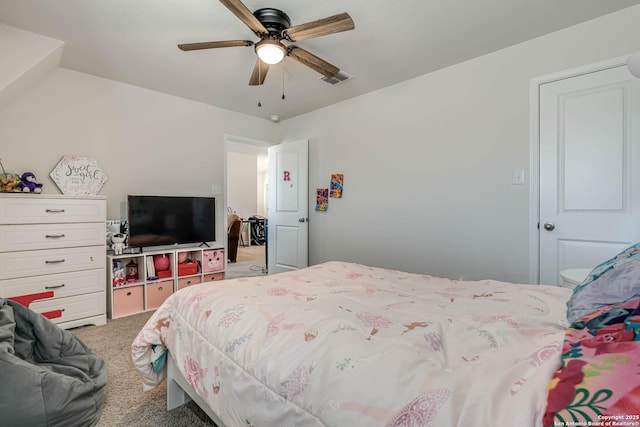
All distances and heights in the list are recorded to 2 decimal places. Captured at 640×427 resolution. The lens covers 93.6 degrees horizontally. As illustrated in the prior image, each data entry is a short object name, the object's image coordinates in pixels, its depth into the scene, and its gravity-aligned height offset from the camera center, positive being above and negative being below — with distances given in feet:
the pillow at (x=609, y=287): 2.74 -0.77
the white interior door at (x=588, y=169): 6.81 +0.95
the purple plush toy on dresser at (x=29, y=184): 8.41 +0.74
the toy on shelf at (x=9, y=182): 7.97 +0.74
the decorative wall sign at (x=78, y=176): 9.48 +1.11
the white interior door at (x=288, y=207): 13.62 +0.10
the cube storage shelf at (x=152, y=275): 9.83 -2.37
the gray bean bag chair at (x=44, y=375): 4.05 -2.59
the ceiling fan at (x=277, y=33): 5.73 +3.70
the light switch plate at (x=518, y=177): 8.14 +0.87
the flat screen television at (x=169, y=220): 10.43 -0.39
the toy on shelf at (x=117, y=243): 10.05 -1.12
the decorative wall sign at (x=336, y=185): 12.53 +1.02
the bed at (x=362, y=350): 2.06 -1.32
